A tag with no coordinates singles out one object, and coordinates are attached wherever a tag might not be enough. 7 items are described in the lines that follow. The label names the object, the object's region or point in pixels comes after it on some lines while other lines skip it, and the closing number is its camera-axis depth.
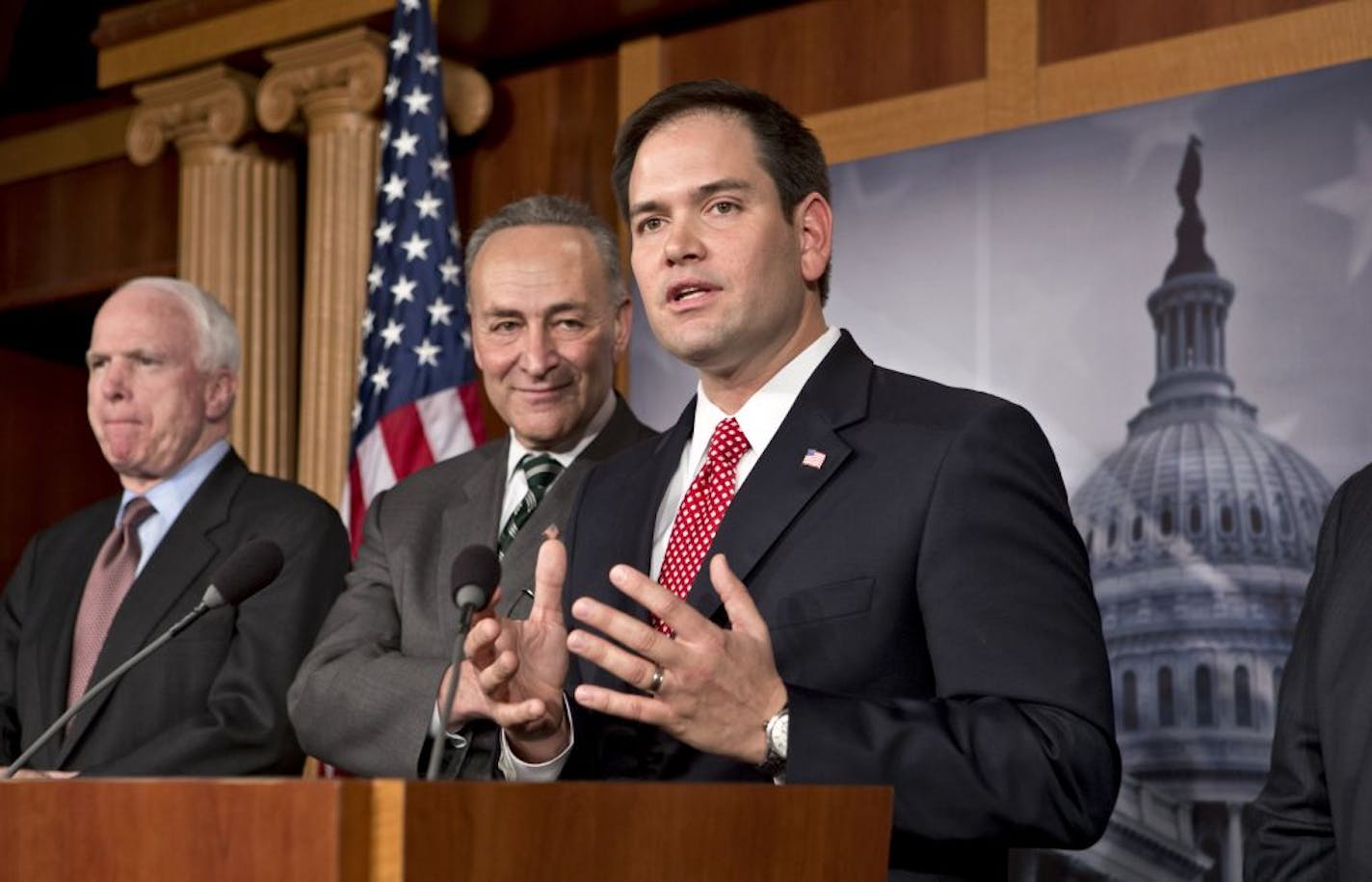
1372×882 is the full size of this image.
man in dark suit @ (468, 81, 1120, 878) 2.00
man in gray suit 3.21
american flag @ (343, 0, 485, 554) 5.07
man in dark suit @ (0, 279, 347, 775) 3.50
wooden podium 1.46
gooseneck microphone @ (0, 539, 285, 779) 2.52
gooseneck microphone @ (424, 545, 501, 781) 2.01
